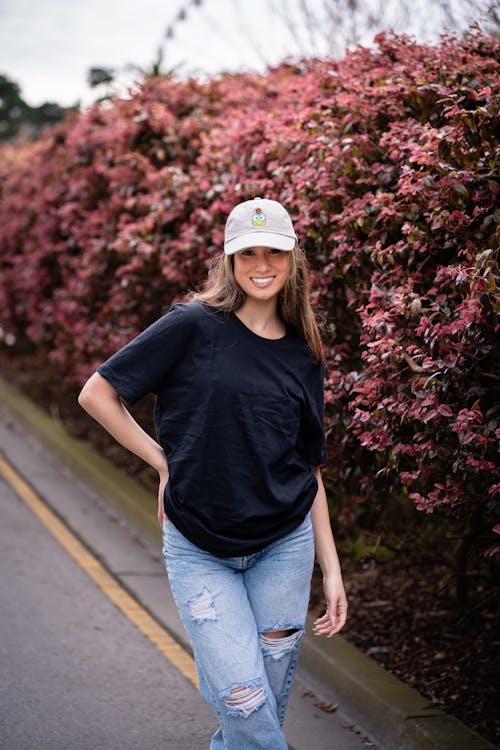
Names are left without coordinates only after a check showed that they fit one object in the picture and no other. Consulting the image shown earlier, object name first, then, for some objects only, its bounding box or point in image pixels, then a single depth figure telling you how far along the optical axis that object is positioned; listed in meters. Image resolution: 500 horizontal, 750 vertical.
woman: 3.00
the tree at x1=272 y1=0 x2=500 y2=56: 8.18
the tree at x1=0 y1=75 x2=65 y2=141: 40.09
